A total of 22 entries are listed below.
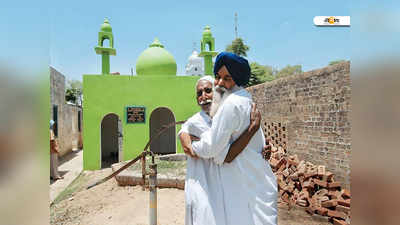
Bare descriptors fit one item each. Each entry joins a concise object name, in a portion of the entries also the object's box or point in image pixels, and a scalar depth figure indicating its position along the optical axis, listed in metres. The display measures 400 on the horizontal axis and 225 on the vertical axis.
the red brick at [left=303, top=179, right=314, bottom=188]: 4.51
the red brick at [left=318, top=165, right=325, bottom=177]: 4.57
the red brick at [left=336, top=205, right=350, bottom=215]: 3.80
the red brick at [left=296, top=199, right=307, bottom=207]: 4.34
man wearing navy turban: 1.30
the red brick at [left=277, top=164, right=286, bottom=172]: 5.54
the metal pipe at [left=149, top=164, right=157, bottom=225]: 2.47
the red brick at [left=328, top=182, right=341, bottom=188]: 4.38
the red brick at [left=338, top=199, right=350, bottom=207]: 3.86
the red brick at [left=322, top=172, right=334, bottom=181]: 4.50
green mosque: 8.63
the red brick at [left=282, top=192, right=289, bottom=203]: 4.63
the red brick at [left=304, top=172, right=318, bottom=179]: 4.64
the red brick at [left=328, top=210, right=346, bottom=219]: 3.80
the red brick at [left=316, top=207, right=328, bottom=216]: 4.00
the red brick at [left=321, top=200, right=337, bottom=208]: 3.98
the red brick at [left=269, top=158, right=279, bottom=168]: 5.69
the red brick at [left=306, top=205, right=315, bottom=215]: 4.14
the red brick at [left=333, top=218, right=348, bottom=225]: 3.61
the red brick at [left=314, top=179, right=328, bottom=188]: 4.42
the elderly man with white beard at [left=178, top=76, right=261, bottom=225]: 1.38
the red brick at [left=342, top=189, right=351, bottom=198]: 4.05
